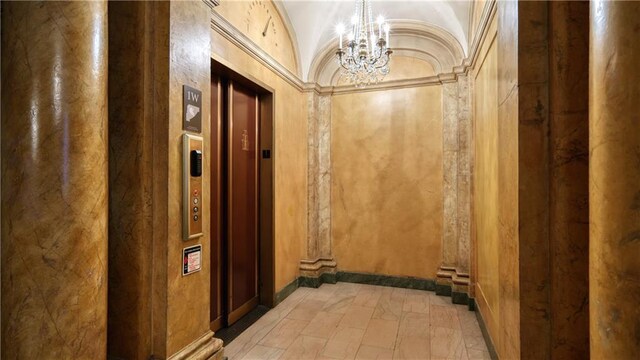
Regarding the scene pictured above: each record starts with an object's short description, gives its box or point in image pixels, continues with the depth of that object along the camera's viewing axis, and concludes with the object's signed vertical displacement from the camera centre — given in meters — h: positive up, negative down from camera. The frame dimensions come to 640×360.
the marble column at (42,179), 1.62 +0.01
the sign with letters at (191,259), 2.15 -0.52
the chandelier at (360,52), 3.27 +1.29
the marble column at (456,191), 4.02 -0.15
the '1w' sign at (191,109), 2.14 +0.47
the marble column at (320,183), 4.72 -0.05
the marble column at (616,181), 1.15 -0.01
